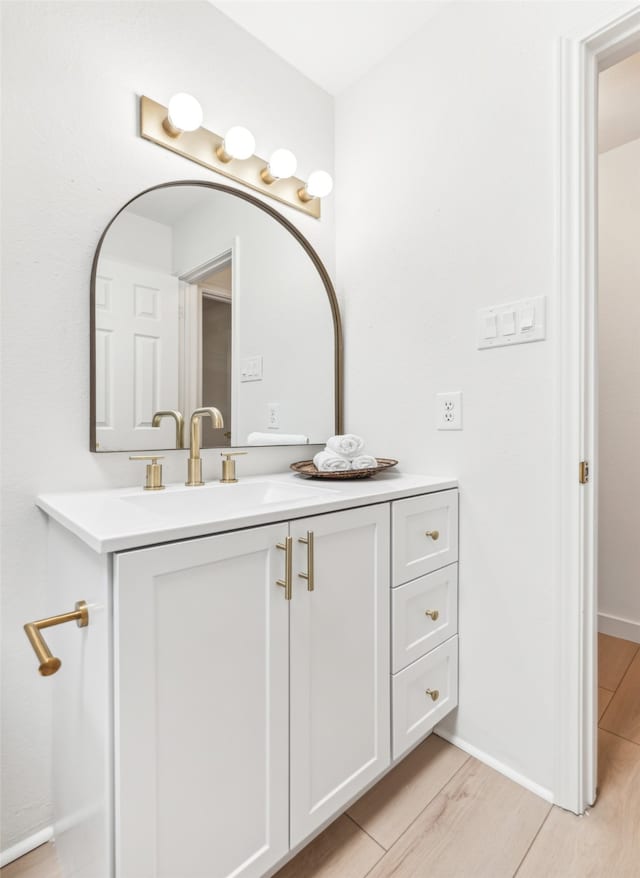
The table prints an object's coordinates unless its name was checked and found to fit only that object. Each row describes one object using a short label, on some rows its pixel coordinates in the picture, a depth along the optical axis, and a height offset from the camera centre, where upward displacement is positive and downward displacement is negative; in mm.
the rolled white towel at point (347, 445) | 1390 -18
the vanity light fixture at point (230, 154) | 1239 +892
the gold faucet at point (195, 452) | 1272 -37
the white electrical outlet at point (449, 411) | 1362 +88
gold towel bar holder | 641 -304
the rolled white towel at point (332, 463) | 1368 -74
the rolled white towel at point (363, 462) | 1376 -71
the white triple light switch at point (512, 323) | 1178 +319
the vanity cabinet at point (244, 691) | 701 -473
